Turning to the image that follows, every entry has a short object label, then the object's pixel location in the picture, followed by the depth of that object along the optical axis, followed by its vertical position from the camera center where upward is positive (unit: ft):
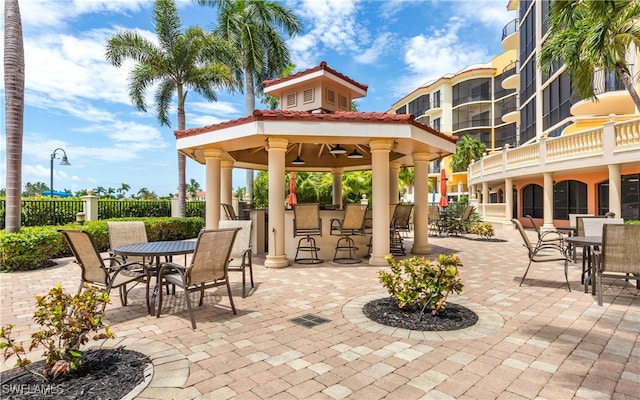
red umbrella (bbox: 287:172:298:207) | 39.52 +1.64
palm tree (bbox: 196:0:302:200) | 62.18 +32.04
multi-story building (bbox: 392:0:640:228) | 43.65 +8.00
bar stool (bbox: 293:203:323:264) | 27.25 -1.61
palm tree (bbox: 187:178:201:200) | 265.21 +16.55
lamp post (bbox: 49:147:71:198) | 70.03 +10.47
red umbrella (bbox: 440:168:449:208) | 51.29 +2.01
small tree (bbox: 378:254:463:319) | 13.86 -3.34
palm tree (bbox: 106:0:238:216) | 51.08 +22.89
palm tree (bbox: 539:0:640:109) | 27.27 +14.28
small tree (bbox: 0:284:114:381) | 8.49 -3.16
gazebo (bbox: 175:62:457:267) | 24.85 +5.12
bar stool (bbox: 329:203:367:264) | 27.20 -2.10
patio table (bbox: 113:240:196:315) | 14.87 -2.04
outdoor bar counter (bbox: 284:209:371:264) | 29.34 -3.03
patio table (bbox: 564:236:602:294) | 17.42 -2.16
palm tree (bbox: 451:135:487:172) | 124.07 +19.49
